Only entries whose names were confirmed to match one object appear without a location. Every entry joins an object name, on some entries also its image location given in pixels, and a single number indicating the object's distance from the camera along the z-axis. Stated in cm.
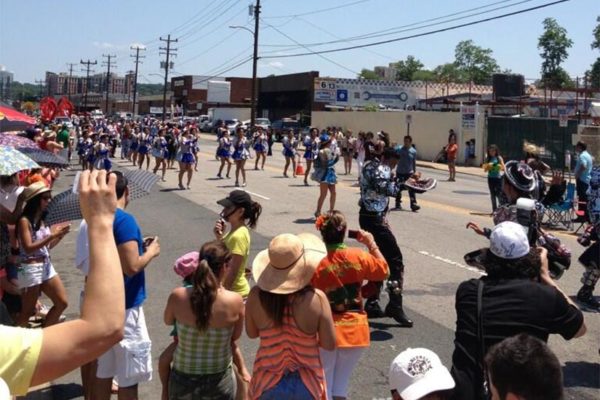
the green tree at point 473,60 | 12231
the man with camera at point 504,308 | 342
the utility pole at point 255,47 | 4762
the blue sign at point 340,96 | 6281
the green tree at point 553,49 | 8075
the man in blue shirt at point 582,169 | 1566
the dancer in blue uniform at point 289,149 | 2589
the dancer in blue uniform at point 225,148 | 2383
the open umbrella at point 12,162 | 533
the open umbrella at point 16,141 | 896
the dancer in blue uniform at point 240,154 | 2206
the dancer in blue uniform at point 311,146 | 2380
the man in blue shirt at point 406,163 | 1737
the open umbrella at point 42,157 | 873
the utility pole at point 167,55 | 7931
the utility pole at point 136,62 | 9806
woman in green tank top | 418
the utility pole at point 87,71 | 11188
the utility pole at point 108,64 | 11092
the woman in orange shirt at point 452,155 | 2598
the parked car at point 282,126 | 5816
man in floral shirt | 749
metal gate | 3080
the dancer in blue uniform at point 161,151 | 2428
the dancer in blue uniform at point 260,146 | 2844
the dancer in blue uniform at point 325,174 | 1479
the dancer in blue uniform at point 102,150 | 2284
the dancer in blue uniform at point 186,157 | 2117
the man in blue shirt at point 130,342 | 457
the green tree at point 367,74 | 13471
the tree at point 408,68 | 13910
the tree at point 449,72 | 12356
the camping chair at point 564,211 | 1467
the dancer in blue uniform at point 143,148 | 2795
